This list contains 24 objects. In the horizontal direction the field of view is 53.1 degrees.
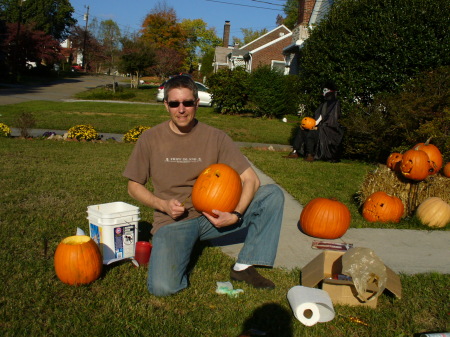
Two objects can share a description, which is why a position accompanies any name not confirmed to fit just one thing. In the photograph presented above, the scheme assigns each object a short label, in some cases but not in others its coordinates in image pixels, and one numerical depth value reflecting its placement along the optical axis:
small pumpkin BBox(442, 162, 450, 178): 6.06
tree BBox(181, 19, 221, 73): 84.44
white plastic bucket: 3.68
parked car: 27.86
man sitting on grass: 3.51
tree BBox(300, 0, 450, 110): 9.17
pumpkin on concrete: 4.75
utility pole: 60.23
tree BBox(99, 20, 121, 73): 36.25
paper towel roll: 3.06
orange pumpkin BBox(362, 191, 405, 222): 5.46
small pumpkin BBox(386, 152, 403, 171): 5.80
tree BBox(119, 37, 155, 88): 34.88
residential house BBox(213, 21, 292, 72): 39.17
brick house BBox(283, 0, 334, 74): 21.27
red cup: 3.84
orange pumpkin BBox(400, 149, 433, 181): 5.45
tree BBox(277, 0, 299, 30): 74.62
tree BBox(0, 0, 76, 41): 55.44
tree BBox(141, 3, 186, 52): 62.28
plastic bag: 3.19
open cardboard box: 3.29
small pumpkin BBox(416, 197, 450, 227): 5.29
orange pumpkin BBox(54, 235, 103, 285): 3.32
